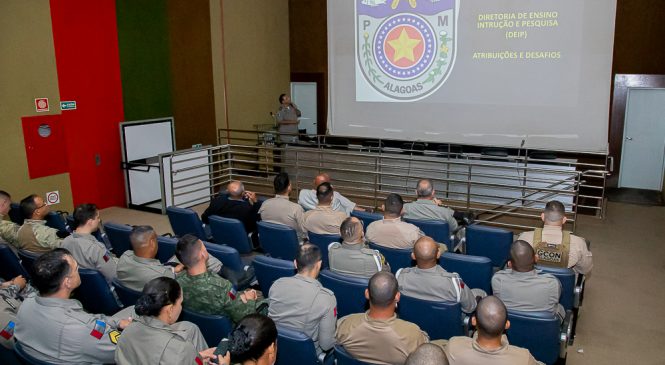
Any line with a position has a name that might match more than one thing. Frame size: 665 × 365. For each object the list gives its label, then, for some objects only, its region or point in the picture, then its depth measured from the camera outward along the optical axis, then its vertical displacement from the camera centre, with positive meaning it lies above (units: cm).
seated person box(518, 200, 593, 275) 401 -123
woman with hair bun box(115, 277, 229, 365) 234 -112
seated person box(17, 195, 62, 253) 427 -118
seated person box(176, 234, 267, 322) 311 -118
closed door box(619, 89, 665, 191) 905 -100
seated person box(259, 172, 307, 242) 504 -118
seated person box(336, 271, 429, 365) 257 -121
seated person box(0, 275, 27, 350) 283 -126
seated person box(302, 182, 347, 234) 463 -114
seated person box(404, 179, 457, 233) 507 -119
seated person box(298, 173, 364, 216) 549 -122
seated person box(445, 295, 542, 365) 237 -119
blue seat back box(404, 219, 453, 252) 480 -130
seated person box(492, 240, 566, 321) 324 -124
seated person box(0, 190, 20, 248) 445 -119
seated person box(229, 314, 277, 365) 205 -98
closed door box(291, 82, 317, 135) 1204 -32
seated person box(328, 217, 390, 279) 371 -119
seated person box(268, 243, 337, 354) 298 -123
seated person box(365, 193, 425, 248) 425 -116
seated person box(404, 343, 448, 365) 188 -97
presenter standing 956 -54
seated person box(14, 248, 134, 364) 265 -119
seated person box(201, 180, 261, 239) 545 -124
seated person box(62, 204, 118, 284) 391 -115
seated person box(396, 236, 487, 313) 321 -120
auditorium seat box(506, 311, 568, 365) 302 -145
